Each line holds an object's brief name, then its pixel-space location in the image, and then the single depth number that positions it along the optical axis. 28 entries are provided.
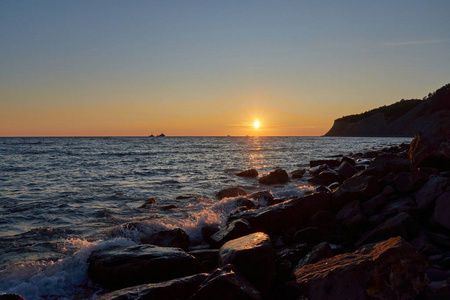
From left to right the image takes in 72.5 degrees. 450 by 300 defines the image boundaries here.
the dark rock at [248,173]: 21.42
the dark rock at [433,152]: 8.71
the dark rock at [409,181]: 7.25
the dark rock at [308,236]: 6.73
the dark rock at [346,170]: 15.20
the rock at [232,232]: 6.66
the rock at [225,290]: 3.71
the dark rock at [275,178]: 17.97
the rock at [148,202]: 12.14
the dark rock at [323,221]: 7.09
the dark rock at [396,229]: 5.37
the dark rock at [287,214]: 7.63
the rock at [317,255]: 4.99
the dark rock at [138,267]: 5.12
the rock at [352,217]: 6.64
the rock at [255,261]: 4.55
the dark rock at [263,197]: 12.15
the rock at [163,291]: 4.06
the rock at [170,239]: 7.23
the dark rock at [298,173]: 19.94
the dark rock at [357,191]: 7.73
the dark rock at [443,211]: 5.24
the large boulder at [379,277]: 3.19
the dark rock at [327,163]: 22.75
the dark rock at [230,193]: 13.86
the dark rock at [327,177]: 15.54
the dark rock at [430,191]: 6.13
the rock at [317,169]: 19.45
